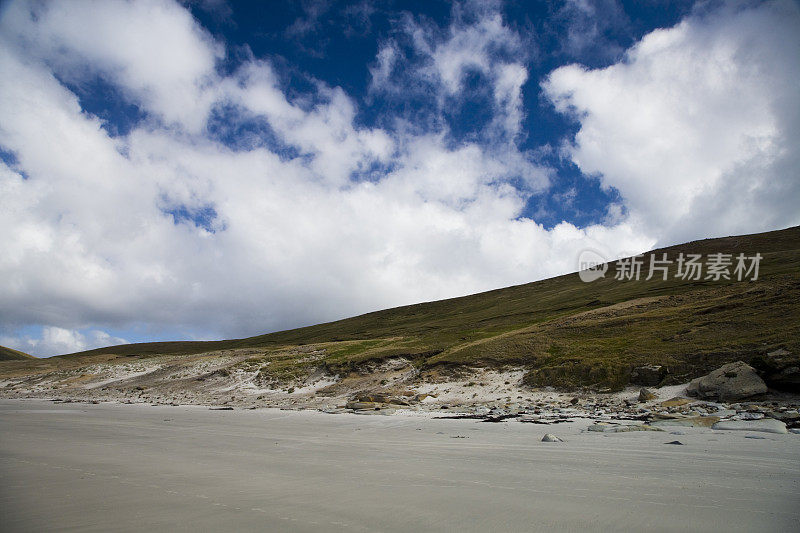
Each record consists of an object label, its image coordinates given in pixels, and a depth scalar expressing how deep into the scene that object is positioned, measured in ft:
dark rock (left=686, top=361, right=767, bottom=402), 56.13
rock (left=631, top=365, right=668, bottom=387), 74.13
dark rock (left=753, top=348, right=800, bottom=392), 55.01
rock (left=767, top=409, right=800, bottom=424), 40.07
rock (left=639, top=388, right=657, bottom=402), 65.26
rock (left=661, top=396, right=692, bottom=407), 57.62
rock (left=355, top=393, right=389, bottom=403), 82.64
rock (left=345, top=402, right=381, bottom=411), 73.00
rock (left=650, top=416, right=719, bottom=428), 38.70
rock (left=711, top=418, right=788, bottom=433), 33.60
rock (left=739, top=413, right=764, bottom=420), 40.97
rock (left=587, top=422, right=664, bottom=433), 37.05
